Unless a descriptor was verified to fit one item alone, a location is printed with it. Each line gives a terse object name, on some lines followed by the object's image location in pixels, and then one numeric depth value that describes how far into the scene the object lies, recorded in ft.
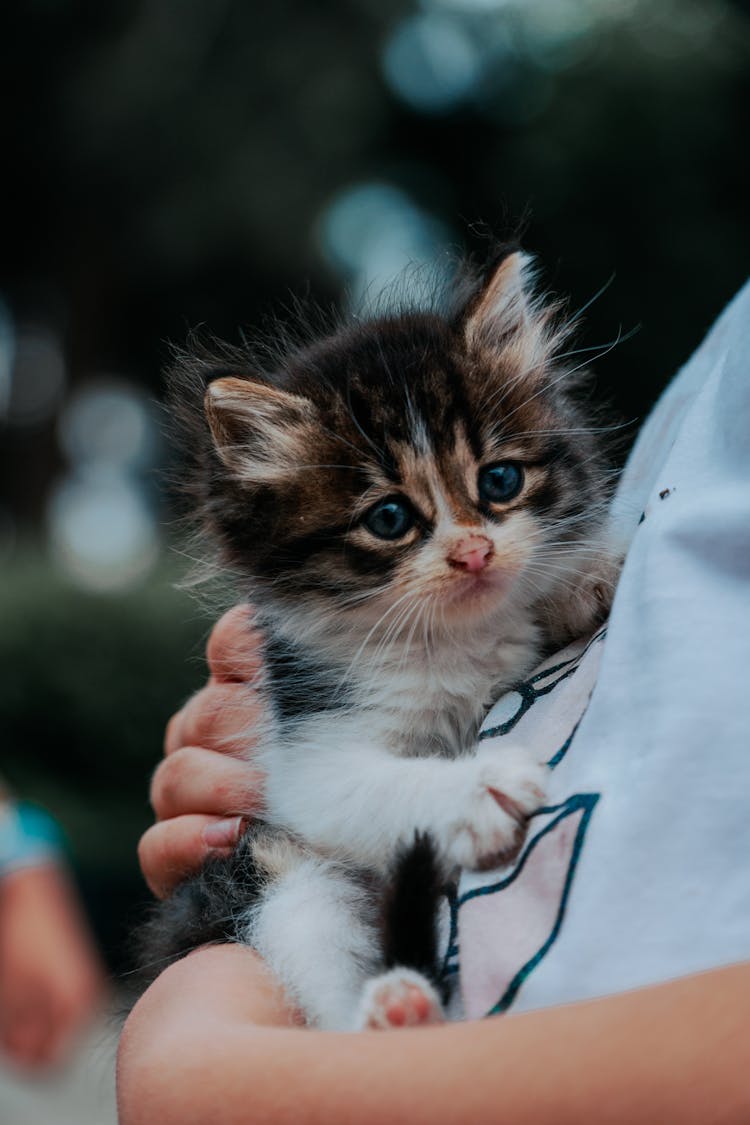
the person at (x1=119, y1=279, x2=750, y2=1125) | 1.15
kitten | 1.42
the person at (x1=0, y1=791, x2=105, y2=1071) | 2.41
